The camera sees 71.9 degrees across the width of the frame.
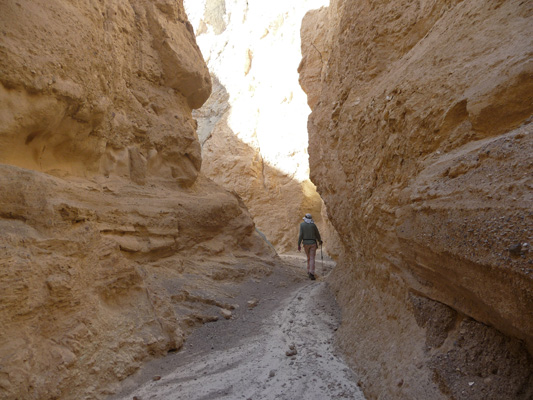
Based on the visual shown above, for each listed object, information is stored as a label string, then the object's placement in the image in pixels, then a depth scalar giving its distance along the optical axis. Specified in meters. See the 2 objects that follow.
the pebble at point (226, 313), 4.96
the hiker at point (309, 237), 8.31
